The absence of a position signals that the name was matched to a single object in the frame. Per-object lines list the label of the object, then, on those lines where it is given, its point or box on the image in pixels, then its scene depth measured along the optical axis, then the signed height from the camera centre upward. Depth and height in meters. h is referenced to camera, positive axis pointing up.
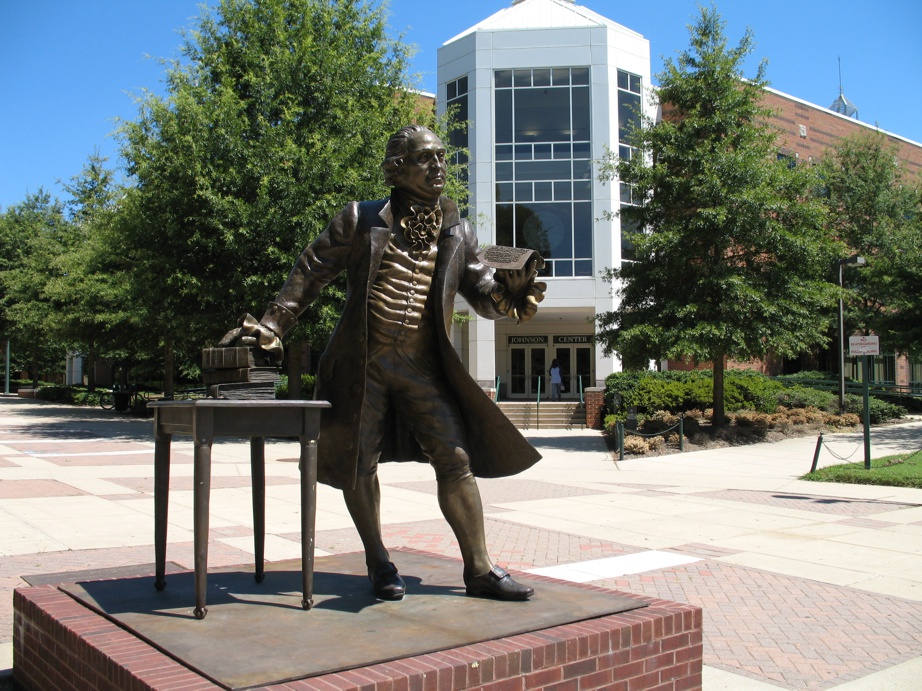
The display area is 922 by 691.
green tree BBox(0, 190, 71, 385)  37.72 +4.91
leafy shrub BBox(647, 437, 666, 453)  18.70 -1.55
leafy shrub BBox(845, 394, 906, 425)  26.30 -1.18
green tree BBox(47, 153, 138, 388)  24.92 +2.75
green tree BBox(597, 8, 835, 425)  19.27 +3.07
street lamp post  25.10 -0.17
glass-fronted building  31.25 +8.38
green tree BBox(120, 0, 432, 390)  18.22 +4.76
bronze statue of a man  4.06 +0.07
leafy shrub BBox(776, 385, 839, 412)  26.97 -0.89
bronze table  3.52 -0.23
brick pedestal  3.01 -1.08
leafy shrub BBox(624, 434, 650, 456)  18.31 -1.55
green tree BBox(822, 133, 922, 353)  32.54 +6.58
